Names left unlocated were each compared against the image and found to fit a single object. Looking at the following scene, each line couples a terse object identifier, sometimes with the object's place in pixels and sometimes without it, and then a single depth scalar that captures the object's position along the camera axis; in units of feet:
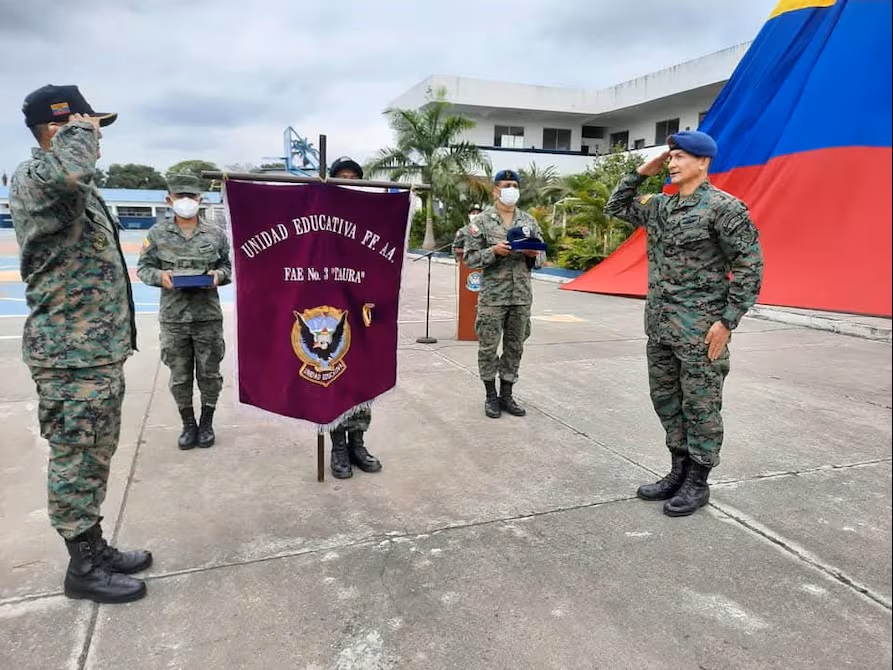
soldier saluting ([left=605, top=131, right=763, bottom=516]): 8.87
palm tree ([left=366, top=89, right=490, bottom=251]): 71.72
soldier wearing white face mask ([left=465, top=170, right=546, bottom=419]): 14.43
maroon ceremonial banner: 9.55
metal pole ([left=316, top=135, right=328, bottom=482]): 10.60
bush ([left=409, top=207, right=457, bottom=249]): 77.66
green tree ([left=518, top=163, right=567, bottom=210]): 67.74
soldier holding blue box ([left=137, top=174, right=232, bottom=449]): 12.07
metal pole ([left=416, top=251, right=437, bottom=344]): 23.94
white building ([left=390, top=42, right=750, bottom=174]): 87.25
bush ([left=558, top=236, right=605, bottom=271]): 46.88
